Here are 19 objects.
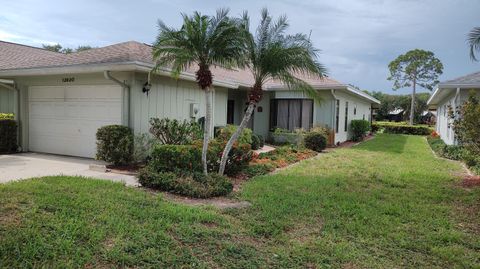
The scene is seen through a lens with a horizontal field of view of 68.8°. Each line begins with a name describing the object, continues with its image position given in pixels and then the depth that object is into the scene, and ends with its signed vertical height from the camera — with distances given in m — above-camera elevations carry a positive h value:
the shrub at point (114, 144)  8.74 -0.67
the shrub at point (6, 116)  12.81 -0.02
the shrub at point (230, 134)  11.25 -0.48
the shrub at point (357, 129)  20.39 -0.35
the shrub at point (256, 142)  13.84 -0.84
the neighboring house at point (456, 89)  12.38 +1.40
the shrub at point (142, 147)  9.52 -0.80
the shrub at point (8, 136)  11.13 -0.65
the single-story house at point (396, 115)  55.69 +1.43
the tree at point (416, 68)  46.47 +7.61
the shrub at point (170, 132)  9.41 -0.35
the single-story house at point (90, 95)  9.52 +0.71
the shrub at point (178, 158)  7.25 -0.82
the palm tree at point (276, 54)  7.25 +1.41
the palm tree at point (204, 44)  6.98 +1.54
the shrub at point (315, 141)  14.03 -0.76
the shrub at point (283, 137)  16.23 -0.73
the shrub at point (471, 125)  7.59 +0.01
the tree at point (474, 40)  8.29 +2.05
